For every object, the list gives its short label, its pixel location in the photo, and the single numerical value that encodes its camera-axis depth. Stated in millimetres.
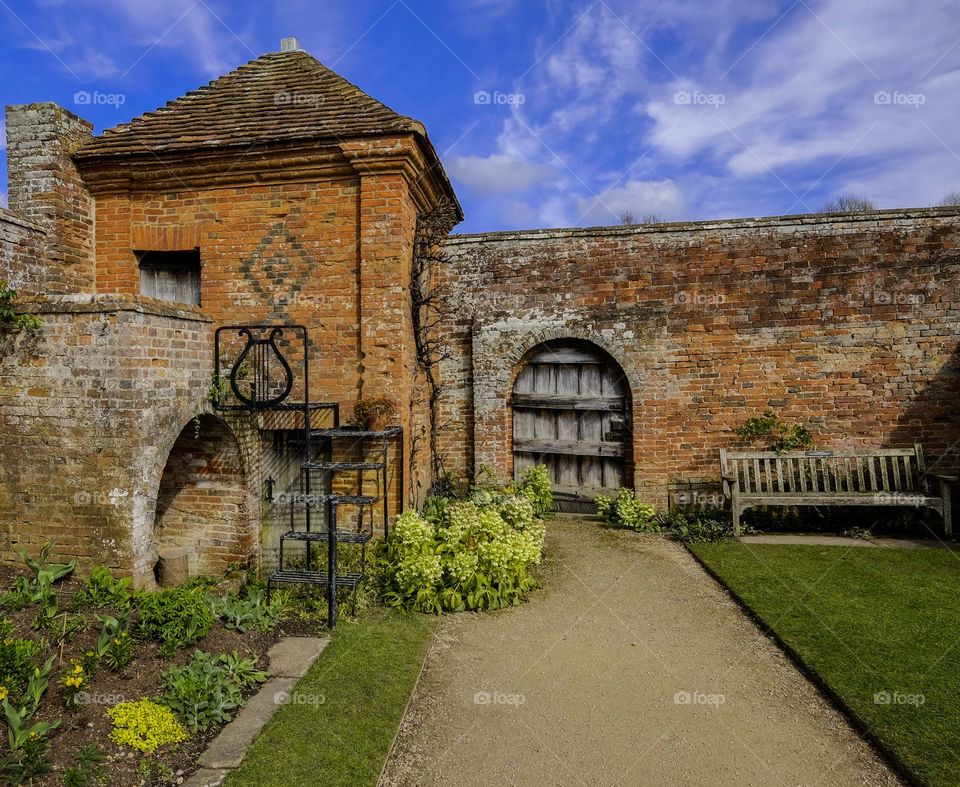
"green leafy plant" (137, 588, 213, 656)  3969
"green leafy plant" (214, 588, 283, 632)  4578
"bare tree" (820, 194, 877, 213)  20070
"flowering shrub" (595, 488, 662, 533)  7961
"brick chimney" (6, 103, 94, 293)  6598
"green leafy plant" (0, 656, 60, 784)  2704
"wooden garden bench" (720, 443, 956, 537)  7195
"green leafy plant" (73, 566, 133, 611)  4254
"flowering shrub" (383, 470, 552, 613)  5352
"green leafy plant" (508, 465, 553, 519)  8258
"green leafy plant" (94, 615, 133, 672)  3594
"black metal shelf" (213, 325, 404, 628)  5461
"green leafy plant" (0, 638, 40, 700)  3180
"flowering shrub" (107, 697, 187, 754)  3105
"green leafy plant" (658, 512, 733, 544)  7480
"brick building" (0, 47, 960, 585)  4836
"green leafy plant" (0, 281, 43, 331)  4820
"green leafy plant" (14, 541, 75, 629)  3893
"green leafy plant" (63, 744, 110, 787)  2756
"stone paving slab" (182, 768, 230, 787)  2930
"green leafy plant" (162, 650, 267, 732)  3428
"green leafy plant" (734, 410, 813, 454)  7910
